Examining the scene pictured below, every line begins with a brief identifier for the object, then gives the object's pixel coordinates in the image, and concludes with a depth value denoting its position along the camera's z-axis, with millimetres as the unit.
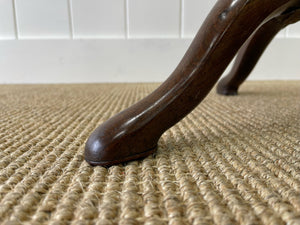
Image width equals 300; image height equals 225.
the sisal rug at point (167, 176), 183
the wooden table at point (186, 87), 248
